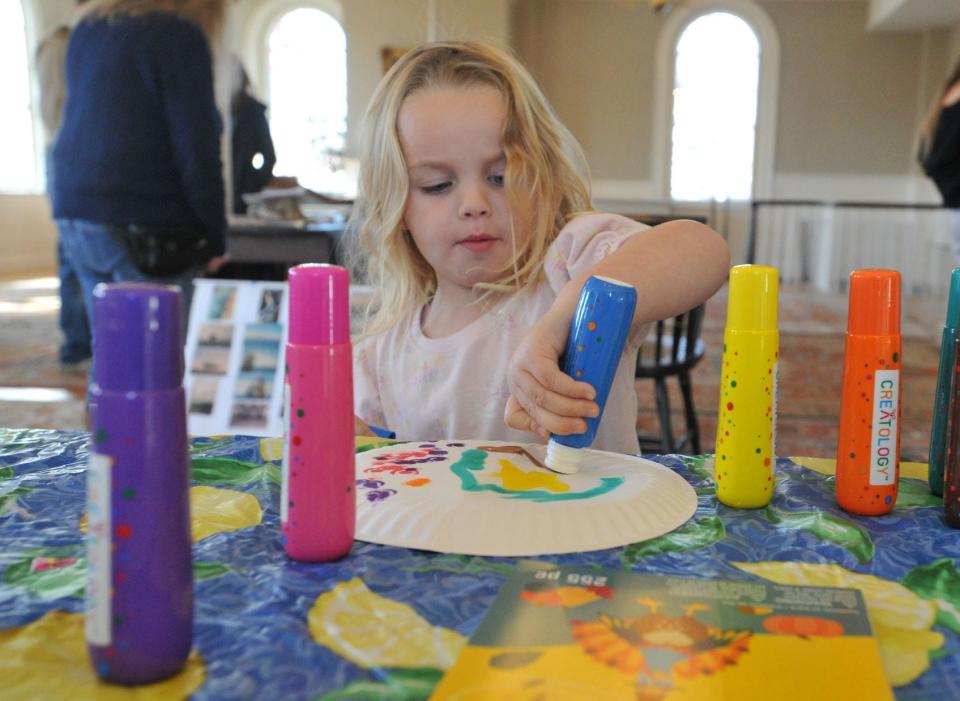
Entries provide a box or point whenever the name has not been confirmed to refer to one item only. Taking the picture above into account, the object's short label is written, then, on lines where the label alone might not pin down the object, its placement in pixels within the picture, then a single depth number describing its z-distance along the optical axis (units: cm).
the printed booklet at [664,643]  33
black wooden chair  183
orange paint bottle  52
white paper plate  49
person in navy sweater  158
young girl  89
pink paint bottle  41
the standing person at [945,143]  200
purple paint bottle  32
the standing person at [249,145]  274
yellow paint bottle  53
